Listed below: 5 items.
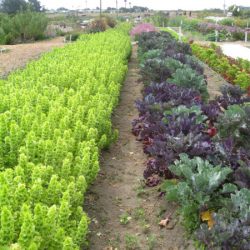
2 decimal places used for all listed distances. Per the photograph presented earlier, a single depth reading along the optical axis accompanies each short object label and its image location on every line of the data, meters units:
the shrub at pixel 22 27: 22.50
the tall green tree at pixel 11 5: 41.12
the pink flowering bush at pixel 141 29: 19.75
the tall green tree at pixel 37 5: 49.72
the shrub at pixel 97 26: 23.73
